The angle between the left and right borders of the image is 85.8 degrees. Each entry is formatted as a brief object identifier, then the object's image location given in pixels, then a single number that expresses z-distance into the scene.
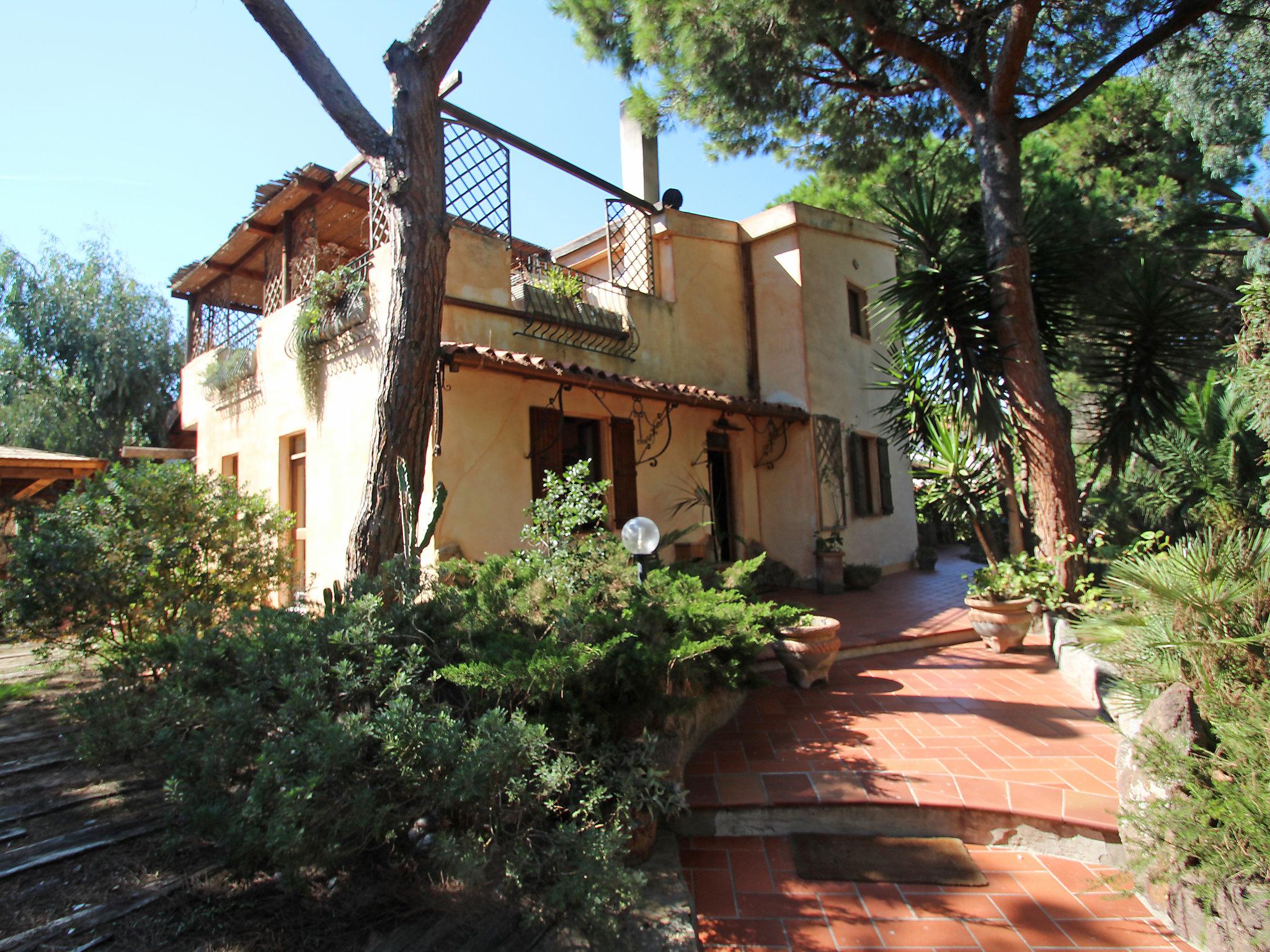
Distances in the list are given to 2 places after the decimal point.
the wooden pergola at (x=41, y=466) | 8.44
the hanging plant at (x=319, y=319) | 7.60
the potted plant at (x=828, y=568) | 9.65
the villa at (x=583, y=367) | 7.25
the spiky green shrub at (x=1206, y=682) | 2.45
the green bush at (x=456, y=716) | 2.53
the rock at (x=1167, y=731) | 2.78
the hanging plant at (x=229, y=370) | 9.56
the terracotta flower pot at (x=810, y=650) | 5.32
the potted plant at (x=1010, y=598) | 6.27
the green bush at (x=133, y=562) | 4.67
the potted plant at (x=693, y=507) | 9.03
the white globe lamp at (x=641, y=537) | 4.38
